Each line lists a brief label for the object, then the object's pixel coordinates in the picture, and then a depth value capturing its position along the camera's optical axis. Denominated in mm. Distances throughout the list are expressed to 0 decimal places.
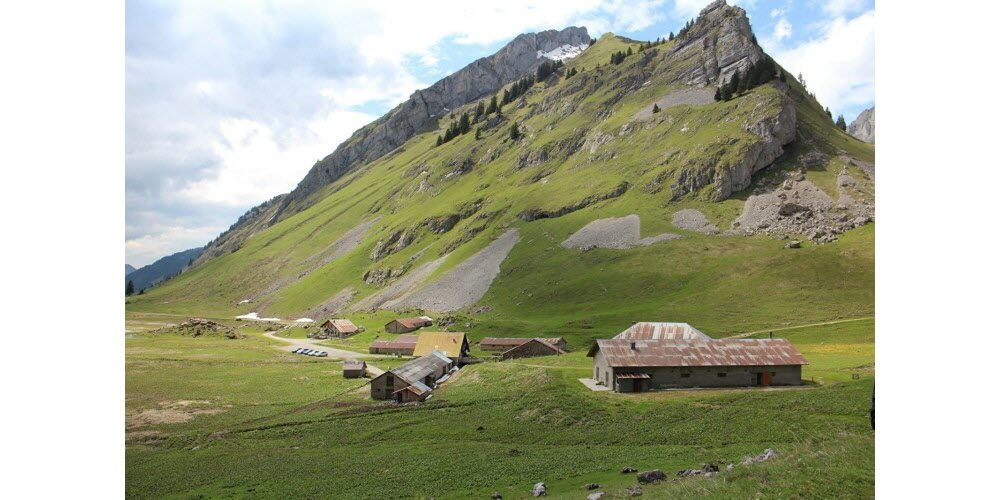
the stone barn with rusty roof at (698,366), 58906
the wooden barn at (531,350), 91312
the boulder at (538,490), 29281
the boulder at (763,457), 27877
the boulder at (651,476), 29072
